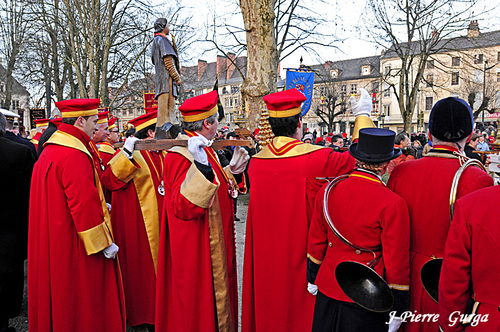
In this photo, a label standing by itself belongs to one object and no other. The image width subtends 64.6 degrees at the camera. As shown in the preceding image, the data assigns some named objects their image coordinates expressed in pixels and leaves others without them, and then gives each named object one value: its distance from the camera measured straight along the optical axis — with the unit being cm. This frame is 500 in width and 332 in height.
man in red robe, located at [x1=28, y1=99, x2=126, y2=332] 325
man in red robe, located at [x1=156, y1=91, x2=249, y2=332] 315
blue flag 882
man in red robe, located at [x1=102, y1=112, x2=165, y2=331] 427
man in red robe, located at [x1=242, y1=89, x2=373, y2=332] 306
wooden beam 343
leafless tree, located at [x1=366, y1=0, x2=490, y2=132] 1772
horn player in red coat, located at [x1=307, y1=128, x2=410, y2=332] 226
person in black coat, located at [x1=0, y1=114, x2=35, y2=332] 396
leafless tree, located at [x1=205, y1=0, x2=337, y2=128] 1080
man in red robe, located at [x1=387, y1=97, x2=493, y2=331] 237
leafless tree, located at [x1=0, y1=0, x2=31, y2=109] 2200
